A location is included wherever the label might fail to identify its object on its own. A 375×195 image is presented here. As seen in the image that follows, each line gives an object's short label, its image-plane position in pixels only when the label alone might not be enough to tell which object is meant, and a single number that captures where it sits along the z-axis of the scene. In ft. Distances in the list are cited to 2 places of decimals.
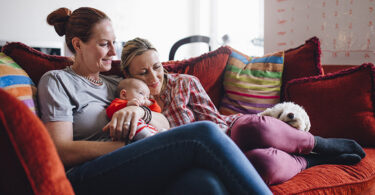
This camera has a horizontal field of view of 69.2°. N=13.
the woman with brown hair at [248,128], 3.38
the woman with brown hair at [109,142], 2.55
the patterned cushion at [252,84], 5.40
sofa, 1.78
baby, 3.73
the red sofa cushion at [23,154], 1.74
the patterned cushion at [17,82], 3.31
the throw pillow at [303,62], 5.28
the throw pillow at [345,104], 4.45
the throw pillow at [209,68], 5.53
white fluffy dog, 4.07
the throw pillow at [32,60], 4.23
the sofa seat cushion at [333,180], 3.20
